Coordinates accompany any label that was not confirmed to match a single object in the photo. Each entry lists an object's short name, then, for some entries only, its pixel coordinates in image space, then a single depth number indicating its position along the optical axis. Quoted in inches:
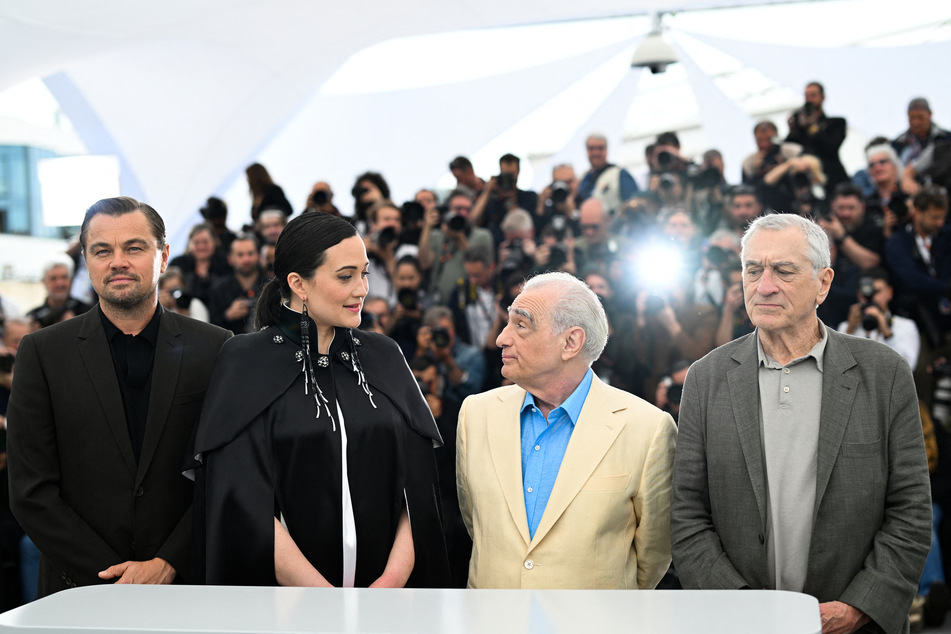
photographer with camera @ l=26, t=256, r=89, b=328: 230.3
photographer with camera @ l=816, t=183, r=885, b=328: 191.2
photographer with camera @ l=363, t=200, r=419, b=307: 227.9
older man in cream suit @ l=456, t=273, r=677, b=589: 88.7
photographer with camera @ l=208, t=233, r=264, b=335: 224.5
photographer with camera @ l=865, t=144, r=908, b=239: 194.1
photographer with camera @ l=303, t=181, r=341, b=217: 240.5
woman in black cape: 86.3
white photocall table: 60.1
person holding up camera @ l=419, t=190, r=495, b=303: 225.8
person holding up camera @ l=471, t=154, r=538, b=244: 233.3
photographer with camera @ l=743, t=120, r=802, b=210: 207.9
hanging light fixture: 278.4
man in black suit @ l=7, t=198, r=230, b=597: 88.7
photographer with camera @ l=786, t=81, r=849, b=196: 214.7
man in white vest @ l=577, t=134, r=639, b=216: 226.7
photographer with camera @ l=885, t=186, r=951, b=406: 183.6
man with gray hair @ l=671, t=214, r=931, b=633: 83.8
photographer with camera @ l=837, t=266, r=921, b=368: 183.3
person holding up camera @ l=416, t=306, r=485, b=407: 206.4
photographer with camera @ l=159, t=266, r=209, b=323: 224.8
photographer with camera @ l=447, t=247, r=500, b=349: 219.6
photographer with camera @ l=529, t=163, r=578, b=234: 226.7
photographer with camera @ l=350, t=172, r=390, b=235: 241.1
